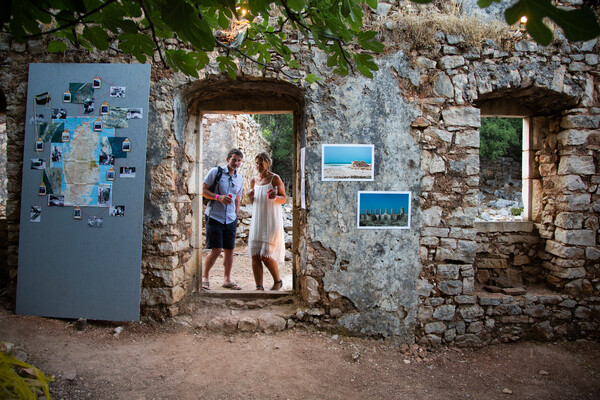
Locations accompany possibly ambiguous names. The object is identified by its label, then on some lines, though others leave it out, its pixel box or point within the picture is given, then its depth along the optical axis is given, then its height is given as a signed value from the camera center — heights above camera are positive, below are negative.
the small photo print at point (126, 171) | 3.35 +0.34
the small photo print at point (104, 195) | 3.34 +0.11
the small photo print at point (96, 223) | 3.34 -0.16
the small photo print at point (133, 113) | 3.35 +0.89
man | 4.29 -0.06
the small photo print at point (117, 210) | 3.34 -0.03
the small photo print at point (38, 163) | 3.35 +0.39
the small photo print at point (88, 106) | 3.36 +0.95
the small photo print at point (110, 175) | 3.34 +0.30
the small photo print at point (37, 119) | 3.36 +0.81
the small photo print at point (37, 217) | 3.34 -0.12
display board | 3.34 +0.09
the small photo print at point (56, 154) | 3.35 +0.48
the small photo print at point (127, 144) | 3.35 +0.59
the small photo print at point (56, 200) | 3.34 +0.05
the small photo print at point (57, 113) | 3.36 +0.87
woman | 4.23 -0.17
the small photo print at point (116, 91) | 3.36 +1.09
